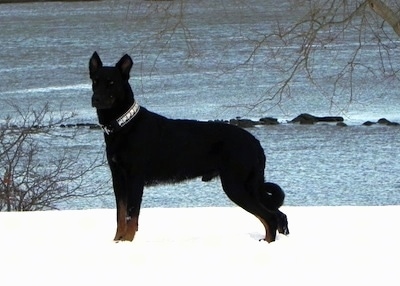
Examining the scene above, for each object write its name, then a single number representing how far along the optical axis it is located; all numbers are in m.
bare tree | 19.05
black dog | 14.91
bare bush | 28.65
